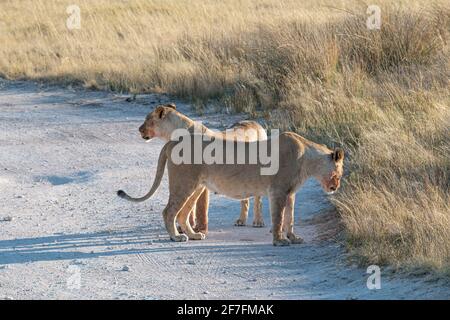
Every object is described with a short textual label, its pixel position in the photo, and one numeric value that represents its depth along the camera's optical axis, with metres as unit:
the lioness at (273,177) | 16.34
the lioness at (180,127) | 17.86
